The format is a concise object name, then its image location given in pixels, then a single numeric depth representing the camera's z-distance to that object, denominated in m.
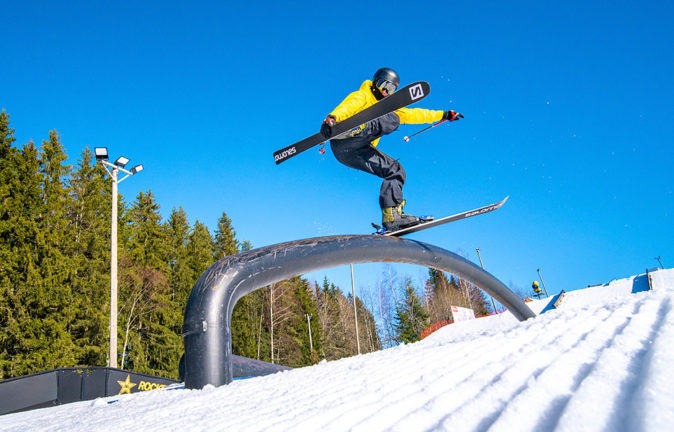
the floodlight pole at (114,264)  11.29
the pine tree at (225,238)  32.29
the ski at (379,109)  3.96
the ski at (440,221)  4.96
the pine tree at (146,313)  20.30
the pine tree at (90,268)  15.95
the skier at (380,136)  4.25
